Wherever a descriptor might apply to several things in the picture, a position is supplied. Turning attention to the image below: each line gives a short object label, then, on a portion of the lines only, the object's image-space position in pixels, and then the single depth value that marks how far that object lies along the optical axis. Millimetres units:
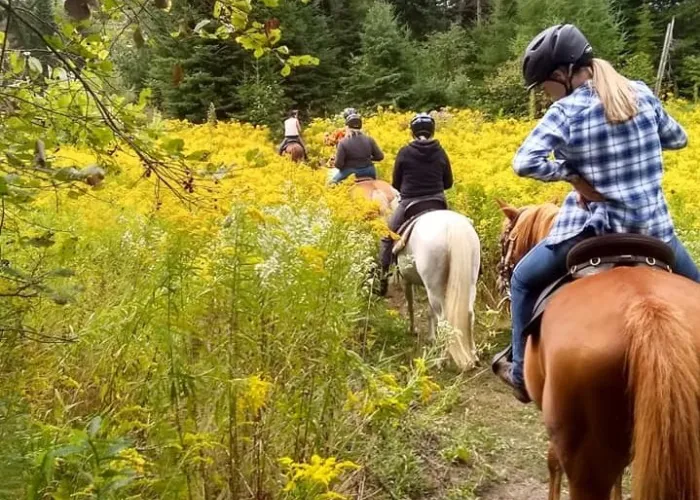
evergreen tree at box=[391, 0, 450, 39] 35469
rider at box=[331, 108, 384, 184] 10531
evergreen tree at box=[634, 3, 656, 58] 29469
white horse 7012
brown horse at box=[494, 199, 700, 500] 2553
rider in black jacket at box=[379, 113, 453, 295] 7785
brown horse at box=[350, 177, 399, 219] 9438
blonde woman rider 3361
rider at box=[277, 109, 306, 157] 16212
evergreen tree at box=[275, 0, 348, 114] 24906
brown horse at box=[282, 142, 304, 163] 15344
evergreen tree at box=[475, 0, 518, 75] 29516
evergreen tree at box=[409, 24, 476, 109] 25281
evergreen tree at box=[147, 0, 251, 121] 21719
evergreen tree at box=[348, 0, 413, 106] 25469
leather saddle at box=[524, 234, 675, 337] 3193
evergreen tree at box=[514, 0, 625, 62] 26656
